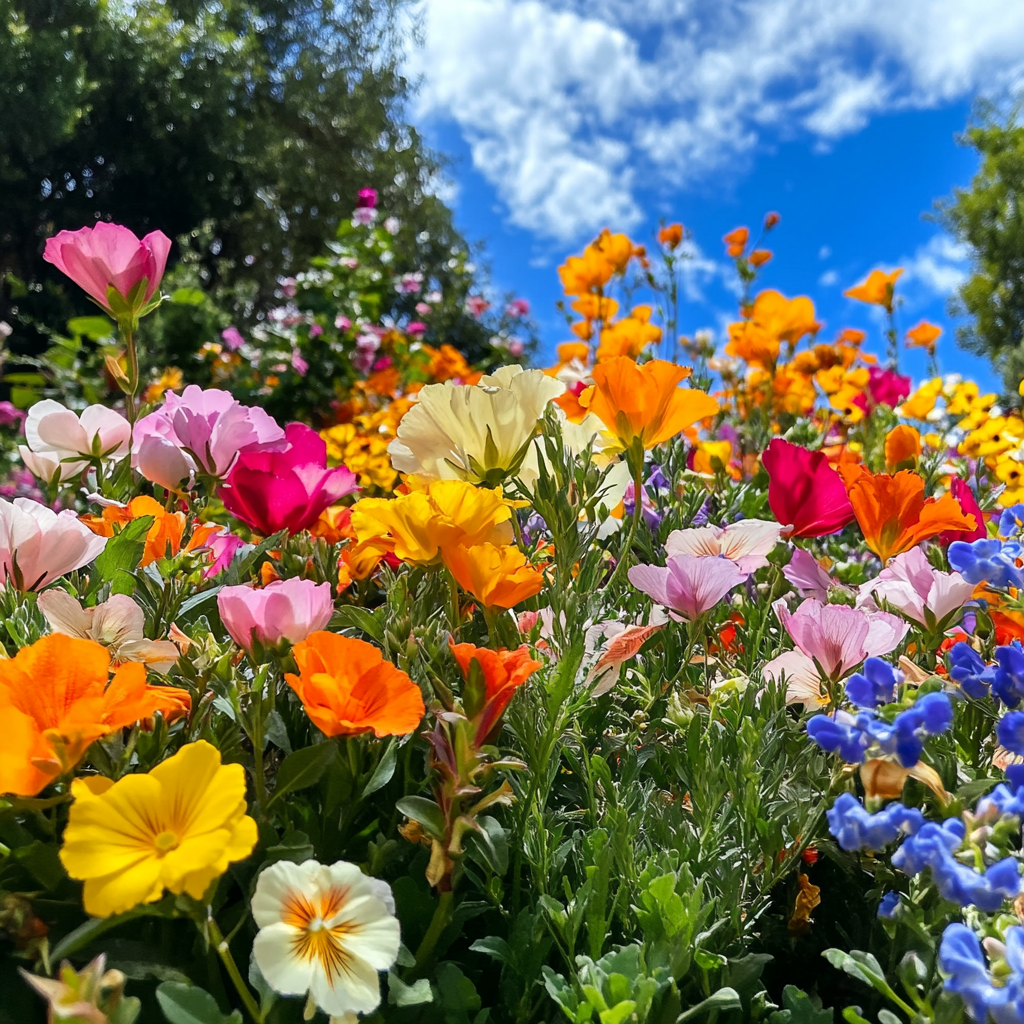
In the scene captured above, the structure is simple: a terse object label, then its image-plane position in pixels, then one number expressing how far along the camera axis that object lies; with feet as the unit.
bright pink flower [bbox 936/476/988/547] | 1.61
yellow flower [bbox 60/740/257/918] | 0.95
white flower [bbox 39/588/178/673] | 1.21
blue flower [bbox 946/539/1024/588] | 1.16
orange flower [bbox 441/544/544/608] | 1.21
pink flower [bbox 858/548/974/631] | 1.31
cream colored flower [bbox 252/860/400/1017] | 0.96
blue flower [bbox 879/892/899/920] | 1.03
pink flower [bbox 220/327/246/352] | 14.35
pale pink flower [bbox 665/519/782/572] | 1.47
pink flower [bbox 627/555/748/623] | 1.32
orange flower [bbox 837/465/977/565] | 1.46
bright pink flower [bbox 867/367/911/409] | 3.26
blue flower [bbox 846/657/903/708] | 1.05
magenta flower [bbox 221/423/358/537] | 1.43
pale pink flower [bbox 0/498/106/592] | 1.29
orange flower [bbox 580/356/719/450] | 1.42
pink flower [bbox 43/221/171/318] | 1.49
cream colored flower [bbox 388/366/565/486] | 1.42
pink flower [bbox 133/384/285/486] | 1.50
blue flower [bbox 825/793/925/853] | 0.98
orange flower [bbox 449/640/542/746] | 1.11
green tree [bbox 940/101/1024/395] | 55.95
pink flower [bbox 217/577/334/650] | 1.14
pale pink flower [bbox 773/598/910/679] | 1.24
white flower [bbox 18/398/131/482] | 1.62
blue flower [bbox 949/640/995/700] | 1.15
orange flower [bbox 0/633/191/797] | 1.01
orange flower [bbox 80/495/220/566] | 1.44
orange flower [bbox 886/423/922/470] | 1.91
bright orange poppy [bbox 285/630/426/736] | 1.08
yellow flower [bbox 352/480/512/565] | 1.25
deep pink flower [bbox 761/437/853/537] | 1.54
